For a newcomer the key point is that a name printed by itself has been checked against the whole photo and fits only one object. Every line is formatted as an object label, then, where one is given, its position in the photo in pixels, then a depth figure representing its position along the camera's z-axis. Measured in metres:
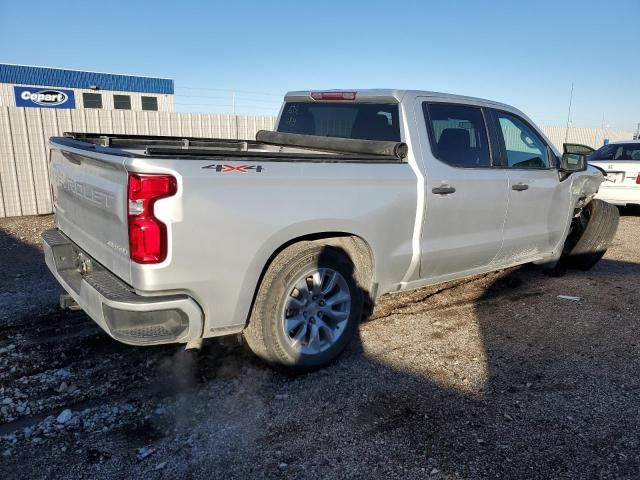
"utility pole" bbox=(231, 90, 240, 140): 12.59
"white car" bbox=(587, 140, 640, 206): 9.53
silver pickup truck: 2.62
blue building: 26.59
